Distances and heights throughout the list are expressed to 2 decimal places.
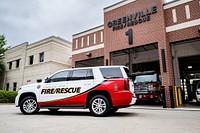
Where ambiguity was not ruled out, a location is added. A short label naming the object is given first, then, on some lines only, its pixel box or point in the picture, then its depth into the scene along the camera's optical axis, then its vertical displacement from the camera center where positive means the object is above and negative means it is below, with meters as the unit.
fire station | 10.03 +3.67
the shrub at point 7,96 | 16.88 -0.89
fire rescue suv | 5.74 -0.14
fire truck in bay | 10.54 +0.07
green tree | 23.00 +6.03
